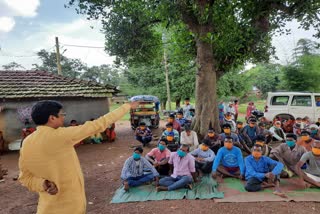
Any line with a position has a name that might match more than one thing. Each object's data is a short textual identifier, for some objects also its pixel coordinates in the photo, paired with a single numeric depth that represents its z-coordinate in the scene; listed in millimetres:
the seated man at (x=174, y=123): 7653
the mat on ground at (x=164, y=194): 4364
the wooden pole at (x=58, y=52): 12860
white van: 9793
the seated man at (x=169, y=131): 6685
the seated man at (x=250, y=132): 6931
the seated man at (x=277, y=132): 7751
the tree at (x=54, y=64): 27124
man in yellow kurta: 1800
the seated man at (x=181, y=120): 8504
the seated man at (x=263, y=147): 5216
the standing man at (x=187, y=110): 9540
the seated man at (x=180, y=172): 4686
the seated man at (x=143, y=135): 8446
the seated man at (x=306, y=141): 5498
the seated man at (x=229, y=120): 7855
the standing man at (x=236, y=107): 11281
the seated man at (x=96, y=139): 9701
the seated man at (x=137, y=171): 4908
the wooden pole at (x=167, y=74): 16291
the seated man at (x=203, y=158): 5549
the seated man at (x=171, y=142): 5957
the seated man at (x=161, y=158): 5425
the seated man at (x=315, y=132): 6482
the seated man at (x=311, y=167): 4551
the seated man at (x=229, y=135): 6238
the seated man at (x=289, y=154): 5146
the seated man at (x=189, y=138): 6450
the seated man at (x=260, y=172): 4458
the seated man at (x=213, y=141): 6162
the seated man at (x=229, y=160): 5188
